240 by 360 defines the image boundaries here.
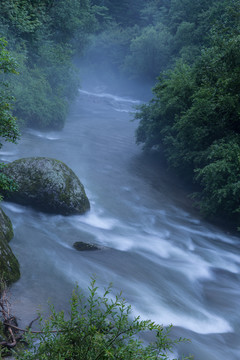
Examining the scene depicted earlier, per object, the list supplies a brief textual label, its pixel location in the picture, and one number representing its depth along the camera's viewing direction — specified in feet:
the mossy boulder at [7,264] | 22.86
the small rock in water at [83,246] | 31.53
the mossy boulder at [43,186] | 37.42
